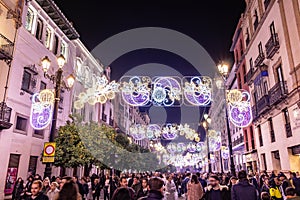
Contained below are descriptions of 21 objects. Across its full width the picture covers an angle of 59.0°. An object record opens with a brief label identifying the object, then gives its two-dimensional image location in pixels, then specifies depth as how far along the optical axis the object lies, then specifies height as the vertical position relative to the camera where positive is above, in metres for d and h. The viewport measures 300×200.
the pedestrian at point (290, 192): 5.42 -0.43
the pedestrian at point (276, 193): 9.39 -0.78
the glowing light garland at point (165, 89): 17.53 +5.25
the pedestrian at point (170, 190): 12.74 -0.94
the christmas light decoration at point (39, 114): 17.25 +3.75
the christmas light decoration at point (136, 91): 17.30 +5.02
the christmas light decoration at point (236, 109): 15.98 +4.11
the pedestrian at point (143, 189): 8.45 -0.62
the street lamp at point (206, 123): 21.15 +3.98
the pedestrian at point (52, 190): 7.97 -0.57
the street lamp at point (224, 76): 13.21 +5.00
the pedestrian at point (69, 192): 3.51 -0.28
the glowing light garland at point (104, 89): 17.66 +5.35
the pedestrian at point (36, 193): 5.30 -0.44
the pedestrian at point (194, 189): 9.35 -0.64
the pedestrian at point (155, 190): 4.15 -0.30
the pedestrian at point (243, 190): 5.82 -0.42
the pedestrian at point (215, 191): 6.46 -0.49
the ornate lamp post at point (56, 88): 10.22 +3.43
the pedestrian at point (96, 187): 16.83 -1.03
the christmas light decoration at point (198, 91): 17.20 +5.04
